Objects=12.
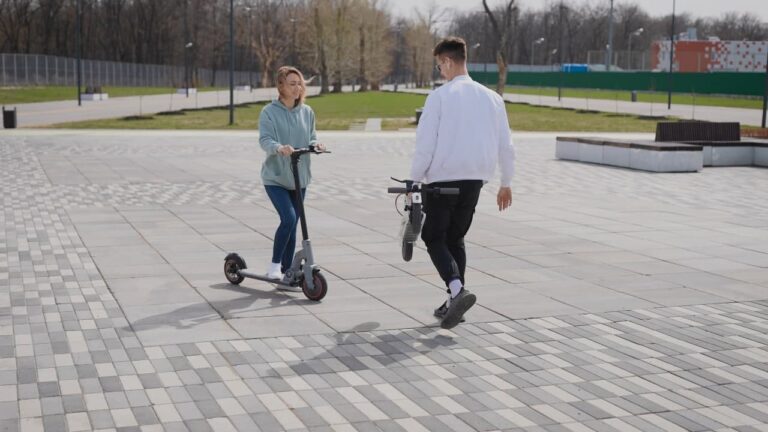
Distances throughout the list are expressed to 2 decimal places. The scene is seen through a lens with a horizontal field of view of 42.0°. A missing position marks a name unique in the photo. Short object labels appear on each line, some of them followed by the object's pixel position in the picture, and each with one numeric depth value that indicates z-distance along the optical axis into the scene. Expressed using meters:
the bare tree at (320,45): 86.25
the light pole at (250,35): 108.47
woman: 7.11
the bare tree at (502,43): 51.50
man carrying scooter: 6.21
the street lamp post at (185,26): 108.63
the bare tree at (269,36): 113.56
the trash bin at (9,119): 31.45
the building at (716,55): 106.38
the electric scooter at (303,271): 7.06
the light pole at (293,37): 115.75
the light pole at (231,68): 34.91
